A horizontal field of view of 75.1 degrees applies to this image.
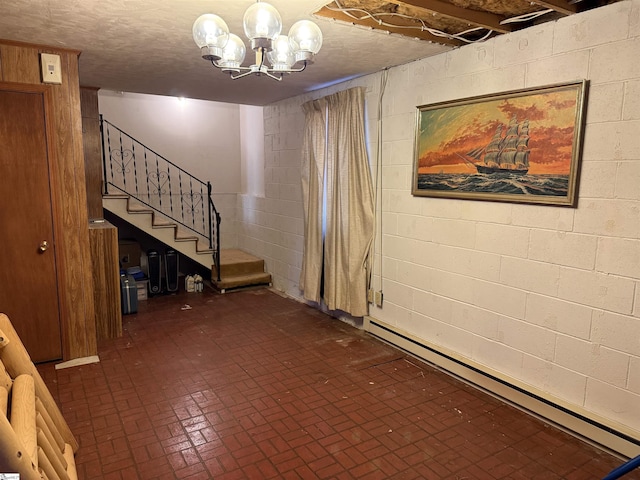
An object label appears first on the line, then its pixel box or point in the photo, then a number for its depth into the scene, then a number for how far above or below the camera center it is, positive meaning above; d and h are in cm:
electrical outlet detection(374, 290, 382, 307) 402 -113
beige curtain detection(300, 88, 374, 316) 402 -26
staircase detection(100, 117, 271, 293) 559 -42
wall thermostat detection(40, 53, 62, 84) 319 +82
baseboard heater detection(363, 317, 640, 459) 237 -143
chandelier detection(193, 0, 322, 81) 176 +65
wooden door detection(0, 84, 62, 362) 317 -39
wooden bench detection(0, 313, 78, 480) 142 -102
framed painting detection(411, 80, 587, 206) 248 +25
